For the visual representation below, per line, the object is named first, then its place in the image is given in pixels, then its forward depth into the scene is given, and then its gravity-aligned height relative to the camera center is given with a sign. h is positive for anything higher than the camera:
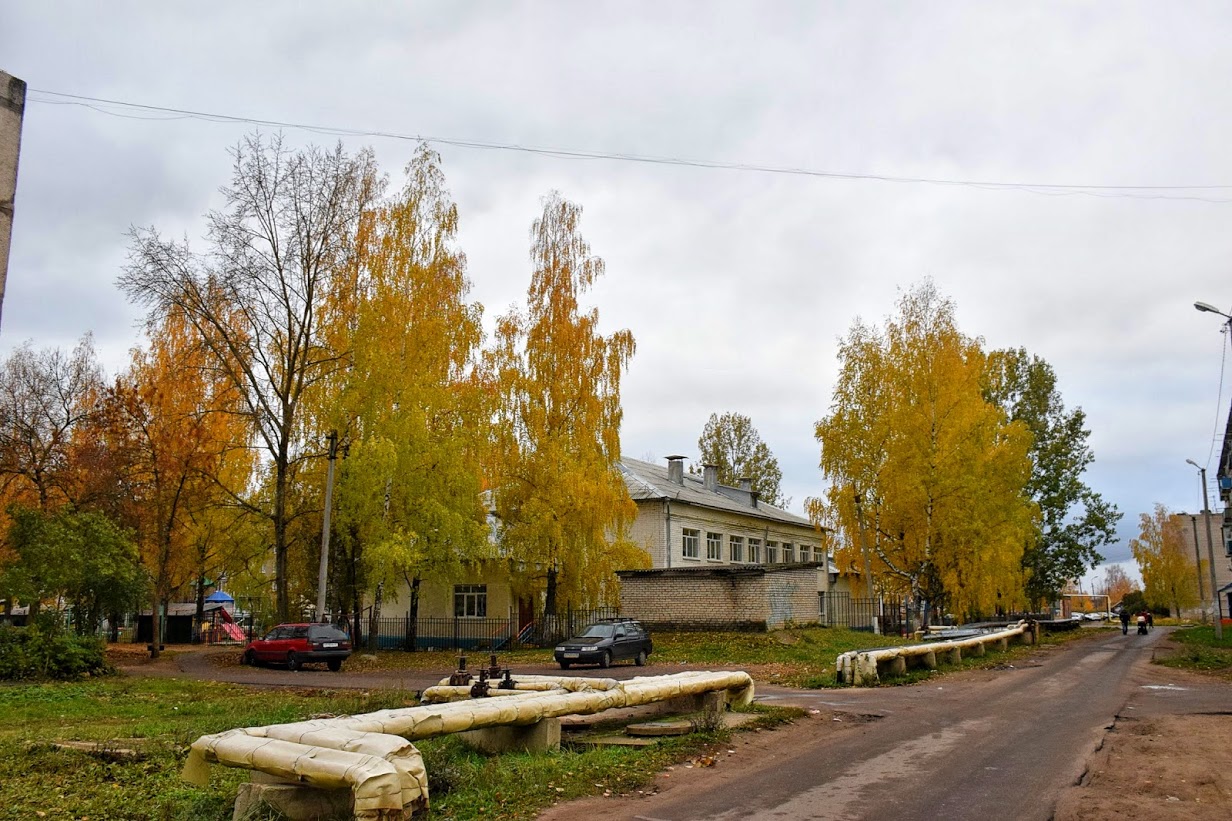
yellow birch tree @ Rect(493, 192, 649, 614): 33.50 +4.60
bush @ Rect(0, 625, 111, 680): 22.34 -1.99
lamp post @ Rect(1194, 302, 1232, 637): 25.44 +5.83
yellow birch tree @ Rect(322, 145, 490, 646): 30.69 +5.65
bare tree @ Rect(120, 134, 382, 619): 30.19 +8.76
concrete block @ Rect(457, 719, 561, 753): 9.91 -1.76
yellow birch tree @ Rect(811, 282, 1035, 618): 36.25 +4.13
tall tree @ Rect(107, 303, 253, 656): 32.88 +4.82
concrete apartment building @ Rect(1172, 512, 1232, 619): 90.69 +2.88
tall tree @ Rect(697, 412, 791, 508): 73.75 +9.37
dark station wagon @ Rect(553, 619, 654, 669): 26.28 -2.07
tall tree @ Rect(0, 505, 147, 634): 25.83 +0.55
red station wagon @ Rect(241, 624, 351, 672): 27.36 -2.14
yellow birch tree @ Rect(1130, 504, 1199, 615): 80.81 +0.75
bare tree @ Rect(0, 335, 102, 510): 33.91 +5.74
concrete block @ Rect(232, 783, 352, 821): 6.95 -1.70
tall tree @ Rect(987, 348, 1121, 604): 53.91 +4.14
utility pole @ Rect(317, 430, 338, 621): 27.53 +0.95
